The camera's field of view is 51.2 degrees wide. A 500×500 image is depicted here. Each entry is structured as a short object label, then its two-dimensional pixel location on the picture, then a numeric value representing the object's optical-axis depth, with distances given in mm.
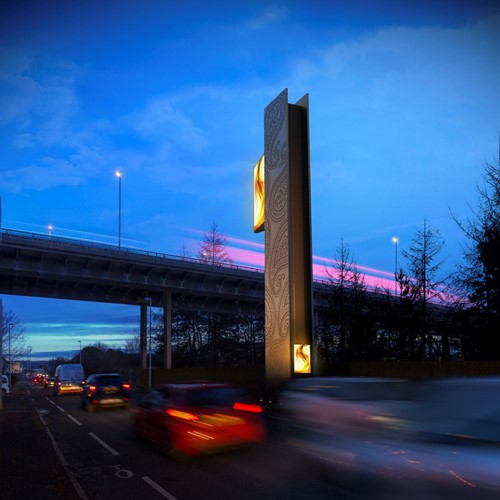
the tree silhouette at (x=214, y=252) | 57719
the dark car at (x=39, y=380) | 81662
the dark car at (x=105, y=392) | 22078
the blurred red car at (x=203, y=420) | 10172
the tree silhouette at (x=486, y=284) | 26953
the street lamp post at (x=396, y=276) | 36000
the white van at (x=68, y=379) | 39344
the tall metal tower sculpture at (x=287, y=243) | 24391
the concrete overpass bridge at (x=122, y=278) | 37938
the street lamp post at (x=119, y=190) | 48891
